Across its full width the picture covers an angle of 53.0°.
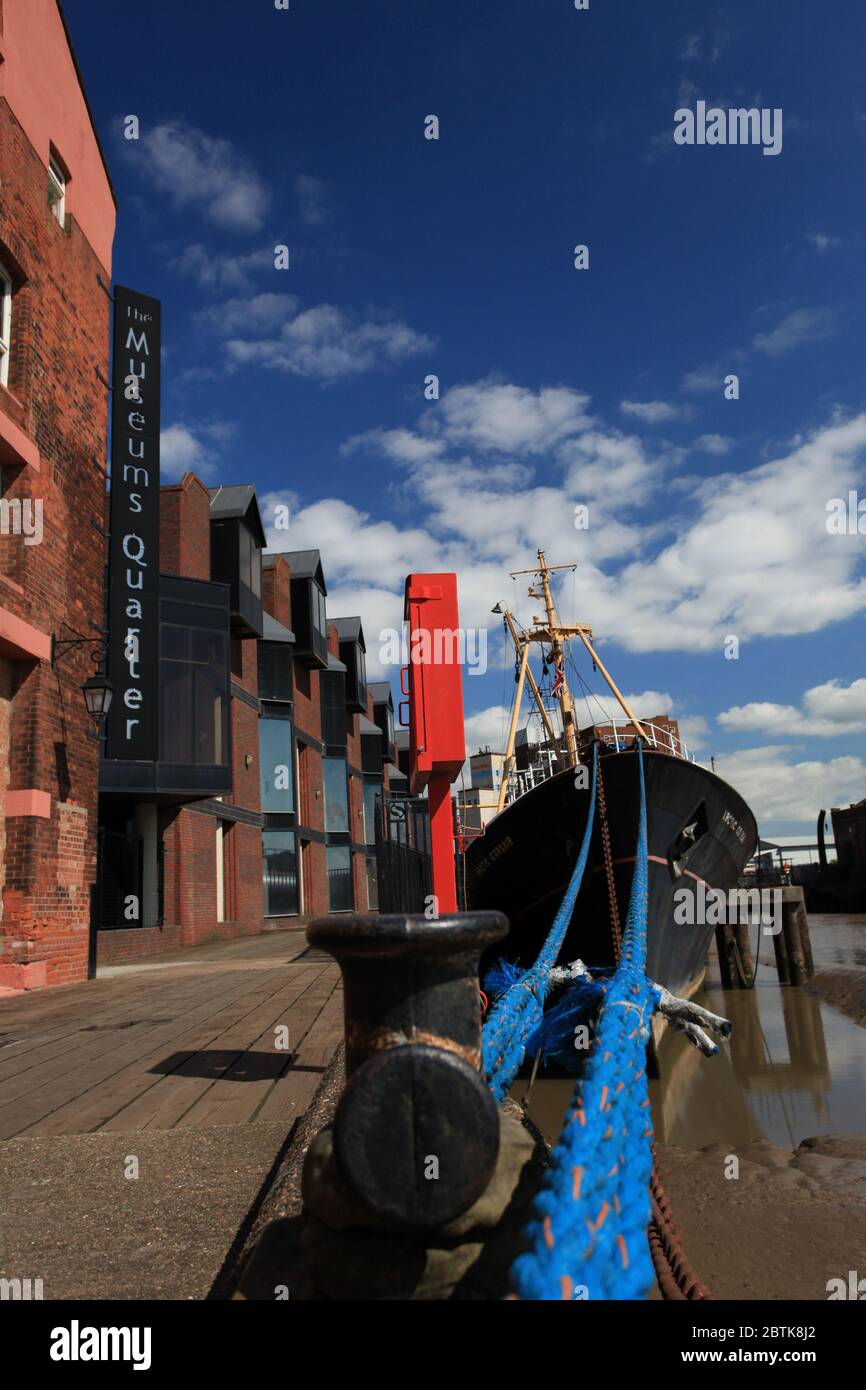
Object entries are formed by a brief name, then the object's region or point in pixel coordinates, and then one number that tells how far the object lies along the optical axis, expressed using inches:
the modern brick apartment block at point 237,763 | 727.1
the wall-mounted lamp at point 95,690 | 400.2
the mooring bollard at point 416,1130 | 51.2
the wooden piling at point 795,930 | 664.4
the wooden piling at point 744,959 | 641.6
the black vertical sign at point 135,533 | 489.1
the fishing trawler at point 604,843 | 372.8
